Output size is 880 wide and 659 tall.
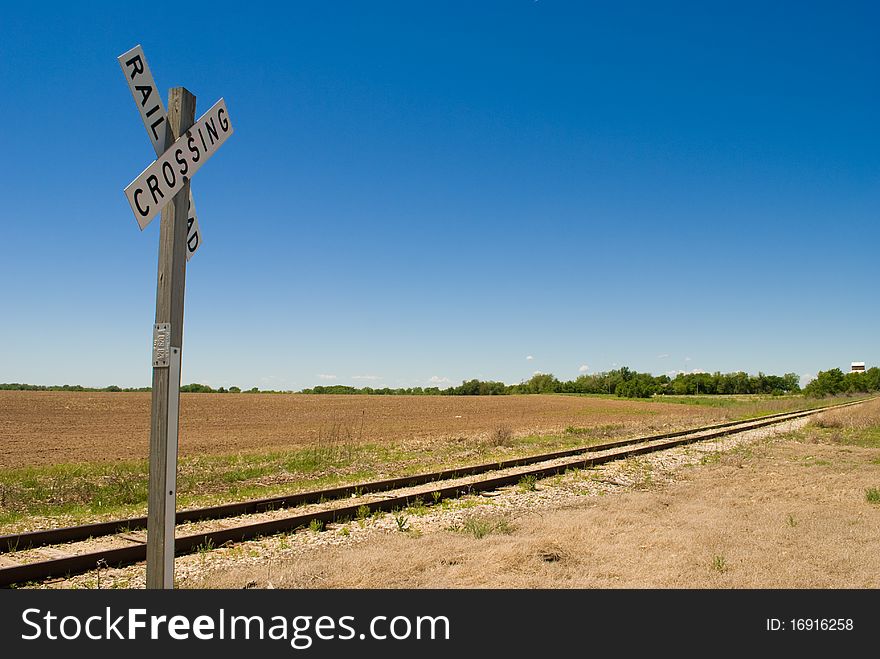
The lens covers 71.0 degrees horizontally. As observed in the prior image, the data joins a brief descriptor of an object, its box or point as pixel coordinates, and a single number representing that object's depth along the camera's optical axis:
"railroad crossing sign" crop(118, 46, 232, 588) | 3.88
